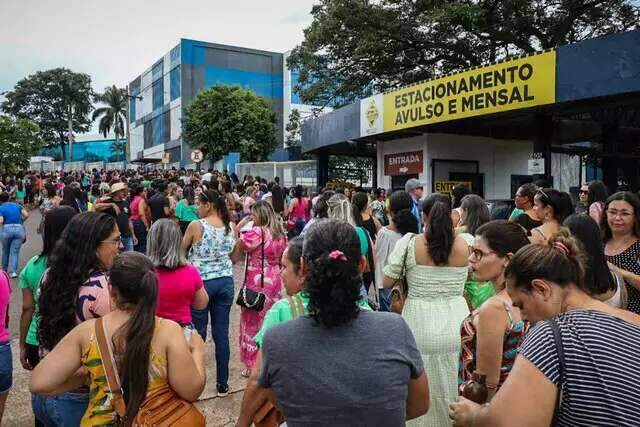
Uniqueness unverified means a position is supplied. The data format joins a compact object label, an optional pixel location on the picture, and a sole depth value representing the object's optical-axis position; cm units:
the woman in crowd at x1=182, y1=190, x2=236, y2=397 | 474
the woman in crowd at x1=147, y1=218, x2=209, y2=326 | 360
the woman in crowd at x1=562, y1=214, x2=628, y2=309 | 298
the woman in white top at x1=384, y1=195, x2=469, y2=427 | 322
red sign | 1448
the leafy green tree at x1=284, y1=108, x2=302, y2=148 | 2878
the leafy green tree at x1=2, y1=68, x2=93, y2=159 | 6788
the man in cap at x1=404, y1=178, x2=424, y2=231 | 843
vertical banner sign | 1381
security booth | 921
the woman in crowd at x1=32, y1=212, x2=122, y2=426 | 262
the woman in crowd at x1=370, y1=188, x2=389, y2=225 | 1009
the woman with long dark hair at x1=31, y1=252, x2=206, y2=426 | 216
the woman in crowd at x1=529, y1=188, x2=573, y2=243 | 457
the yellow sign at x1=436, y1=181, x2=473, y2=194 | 1409
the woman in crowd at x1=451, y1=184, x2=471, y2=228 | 672
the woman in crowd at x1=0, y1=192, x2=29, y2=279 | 873
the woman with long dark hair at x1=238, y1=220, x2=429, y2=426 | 173
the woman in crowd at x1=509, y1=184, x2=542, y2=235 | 541
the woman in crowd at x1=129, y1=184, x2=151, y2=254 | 906
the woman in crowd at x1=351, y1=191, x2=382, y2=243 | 628
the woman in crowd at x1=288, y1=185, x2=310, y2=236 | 1073
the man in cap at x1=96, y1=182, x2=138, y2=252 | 710
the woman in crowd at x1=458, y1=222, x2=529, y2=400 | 232
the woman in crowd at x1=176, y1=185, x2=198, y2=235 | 914
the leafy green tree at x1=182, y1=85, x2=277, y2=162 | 3366
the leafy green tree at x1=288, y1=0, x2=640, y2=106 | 1919
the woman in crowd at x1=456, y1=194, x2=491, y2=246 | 441
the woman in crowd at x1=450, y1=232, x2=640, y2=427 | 147
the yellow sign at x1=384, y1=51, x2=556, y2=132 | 973
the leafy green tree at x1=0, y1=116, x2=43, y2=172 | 2897
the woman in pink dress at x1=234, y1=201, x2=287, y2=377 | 476
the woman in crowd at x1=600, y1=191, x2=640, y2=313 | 388
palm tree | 6681
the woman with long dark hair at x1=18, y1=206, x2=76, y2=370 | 329
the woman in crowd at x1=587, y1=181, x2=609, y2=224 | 553
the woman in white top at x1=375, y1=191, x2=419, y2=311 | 512
